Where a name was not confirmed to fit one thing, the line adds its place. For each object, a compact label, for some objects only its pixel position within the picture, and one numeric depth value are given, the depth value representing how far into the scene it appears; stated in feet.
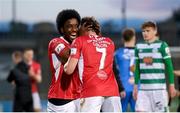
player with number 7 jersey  37.40
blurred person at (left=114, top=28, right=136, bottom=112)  65.46
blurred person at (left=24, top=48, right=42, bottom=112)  91.09
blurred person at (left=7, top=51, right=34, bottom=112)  85.15
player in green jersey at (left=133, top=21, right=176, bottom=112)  54.85
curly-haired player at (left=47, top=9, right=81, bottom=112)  38.37
